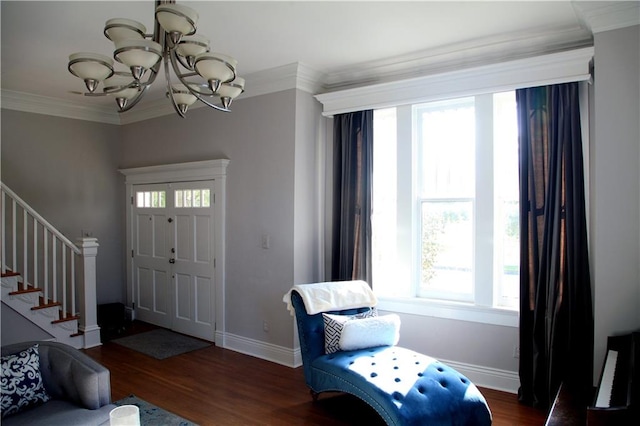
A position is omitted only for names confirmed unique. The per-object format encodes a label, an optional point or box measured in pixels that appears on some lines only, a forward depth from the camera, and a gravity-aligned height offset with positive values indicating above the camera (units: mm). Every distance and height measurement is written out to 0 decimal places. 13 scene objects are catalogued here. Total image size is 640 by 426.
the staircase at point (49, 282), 4336 -678
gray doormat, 4578 -1393
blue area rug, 3037 -1427
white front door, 4988 -465
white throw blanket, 3439 -654
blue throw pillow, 2320 -888
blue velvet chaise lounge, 2510 -1053
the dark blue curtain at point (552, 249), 3137 -270
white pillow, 3258 -891
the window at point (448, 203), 3639 +102
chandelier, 1970 +776
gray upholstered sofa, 2264 -964
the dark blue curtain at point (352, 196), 4180 +199
